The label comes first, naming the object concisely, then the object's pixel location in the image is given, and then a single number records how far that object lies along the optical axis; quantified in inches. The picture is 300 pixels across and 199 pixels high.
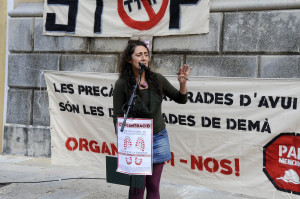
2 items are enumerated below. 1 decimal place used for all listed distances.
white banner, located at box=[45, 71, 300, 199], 168.1
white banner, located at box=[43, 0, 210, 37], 236.2
